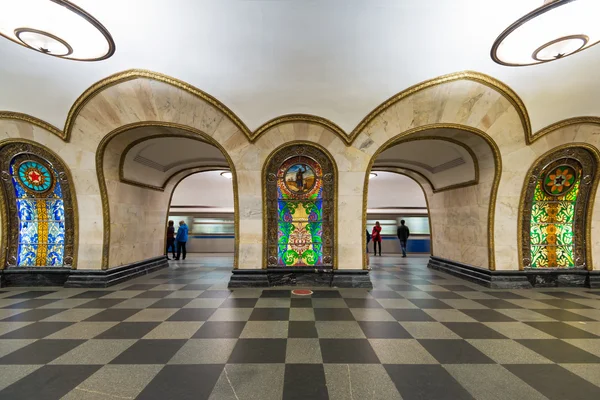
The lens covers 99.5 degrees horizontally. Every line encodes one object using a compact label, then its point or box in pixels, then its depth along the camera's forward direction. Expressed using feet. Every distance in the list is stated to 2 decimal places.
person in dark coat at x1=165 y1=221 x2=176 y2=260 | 29.50
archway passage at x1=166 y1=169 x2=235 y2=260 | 38.04
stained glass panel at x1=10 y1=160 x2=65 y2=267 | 16.29
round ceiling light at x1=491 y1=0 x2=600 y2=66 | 8.30
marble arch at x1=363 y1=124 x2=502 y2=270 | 16.06
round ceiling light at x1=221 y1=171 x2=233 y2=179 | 30.04
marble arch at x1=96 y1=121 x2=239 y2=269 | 15.76
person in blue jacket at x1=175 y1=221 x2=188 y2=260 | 29.96
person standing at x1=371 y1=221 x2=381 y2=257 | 32.53
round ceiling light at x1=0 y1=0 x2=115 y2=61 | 8.45
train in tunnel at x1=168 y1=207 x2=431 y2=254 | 38.29
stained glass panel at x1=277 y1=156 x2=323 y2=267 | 16.89
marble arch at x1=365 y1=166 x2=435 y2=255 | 24.40
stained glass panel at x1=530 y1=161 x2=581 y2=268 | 16.56
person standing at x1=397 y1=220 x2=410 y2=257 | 33.73
